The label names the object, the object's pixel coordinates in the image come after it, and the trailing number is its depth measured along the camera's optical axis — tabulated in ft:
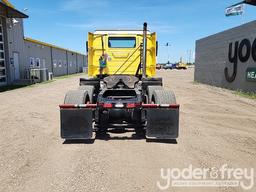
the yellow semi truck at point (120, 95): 14.72
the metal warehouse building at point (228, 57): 38.22
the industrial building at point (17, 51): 52.54
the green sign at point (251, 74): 36.36
